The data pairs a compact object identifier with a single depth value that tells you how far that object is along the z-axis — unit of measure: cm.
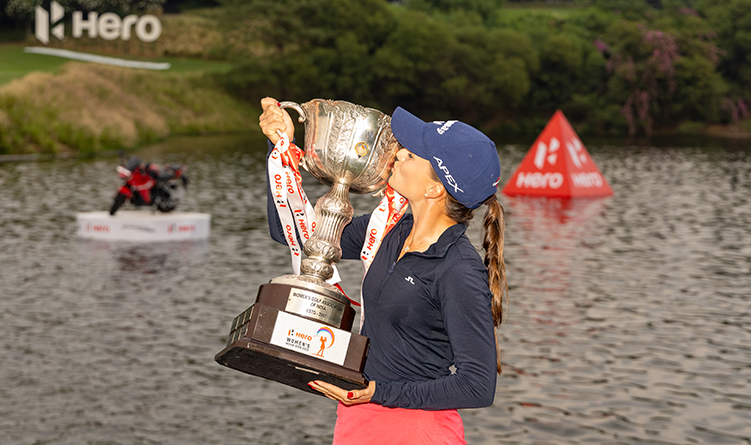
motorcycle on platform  1543
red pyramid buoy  2195
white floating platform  1511
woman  253
